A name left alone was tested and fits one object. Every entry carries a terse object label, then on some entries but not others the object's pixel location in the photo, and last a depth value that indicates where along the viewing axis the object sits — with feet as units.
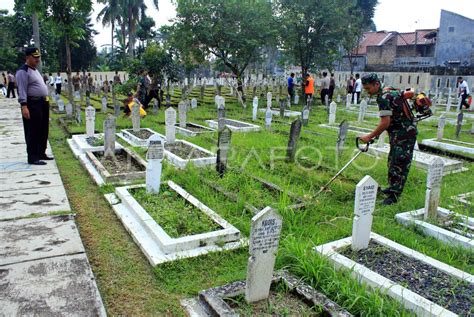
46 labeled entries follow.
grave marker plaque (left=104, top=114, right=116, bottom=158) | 21.76
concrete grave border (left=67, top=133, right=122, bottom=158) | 23.45
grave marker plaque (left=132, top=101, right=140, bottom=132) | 29.60
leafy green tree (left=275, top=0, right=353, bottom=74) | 57.47
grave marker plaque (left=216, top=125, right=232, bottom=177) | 18.44
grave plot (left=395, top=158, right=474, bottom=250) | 13.16
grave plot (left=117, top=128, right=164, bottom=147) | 26.19
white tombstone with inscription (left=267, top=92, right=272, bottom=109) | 45.73
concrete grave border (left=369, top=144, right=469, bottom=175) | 21.85
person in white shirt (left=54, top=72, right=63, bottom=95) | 67.25
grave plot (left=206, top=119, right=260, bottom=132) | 32.86
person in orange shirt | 50.19
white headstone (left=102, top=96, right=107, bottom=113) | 43.09
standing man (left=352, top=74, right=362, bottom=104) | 59.41
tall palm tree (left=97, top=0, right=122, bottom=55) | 103.13
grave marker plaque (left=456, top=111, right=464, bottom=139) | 31.58
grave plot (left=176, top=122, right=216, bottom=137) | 30.48
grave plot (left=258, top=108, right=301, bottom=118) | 44.04
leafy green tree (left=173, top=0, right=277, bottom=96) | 53.47
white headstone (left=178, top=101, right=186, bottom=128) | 32.17
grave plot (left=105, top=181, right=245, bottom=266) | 11.73
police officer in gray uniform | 18.89
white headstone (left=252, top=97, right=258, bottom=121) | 39.45
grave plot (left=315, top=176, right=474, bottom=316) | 9.08
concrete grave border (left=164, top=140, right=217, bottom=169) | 20.84
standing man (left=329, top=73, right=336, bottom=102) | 57.15
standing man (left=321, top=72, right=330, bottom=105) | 55.42
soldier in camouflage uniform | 15.75
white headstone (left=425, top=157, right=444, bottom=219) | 13.64
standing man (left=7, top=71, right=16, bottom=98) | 62.53
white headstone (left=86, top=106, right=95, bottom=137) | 26.94
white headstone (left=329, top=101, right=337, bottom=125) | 36.59
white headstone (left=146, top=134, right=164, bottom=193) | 15.69
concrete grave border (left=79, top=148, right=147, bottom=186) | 18.13
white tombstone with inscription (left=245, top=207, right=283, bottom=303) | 8.63
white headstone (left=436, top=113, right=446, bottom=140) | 29.16
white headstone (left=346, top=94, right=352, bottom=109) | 52.70
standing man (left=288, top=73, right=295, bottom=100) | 57.77
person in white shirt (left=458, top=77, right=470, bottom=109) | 51.61
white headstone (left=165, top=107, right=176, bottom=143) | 26.14
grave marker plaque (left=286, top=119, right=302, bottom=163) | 22.72
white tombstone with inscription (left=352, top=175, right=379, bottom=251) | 11.16
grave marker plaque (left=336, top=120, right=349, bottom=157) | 23.88
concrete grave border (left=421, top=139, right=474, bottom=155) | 26.54
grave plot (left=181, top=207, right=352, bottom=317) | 8.70
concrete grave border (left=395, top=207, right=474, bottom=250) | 12.46
